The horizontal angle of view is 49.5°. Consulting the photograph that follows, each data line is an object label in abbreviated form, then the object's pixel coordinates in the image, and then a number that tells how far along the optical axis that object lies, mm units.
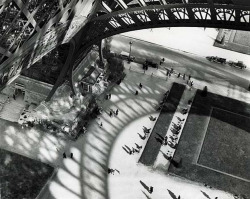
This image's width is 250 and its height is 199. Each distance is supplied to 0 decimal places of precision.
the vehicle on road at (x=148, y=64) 44948
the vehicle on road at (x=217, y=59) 47660
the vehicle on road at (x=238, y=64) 47575
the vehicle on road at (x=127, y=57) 45696
